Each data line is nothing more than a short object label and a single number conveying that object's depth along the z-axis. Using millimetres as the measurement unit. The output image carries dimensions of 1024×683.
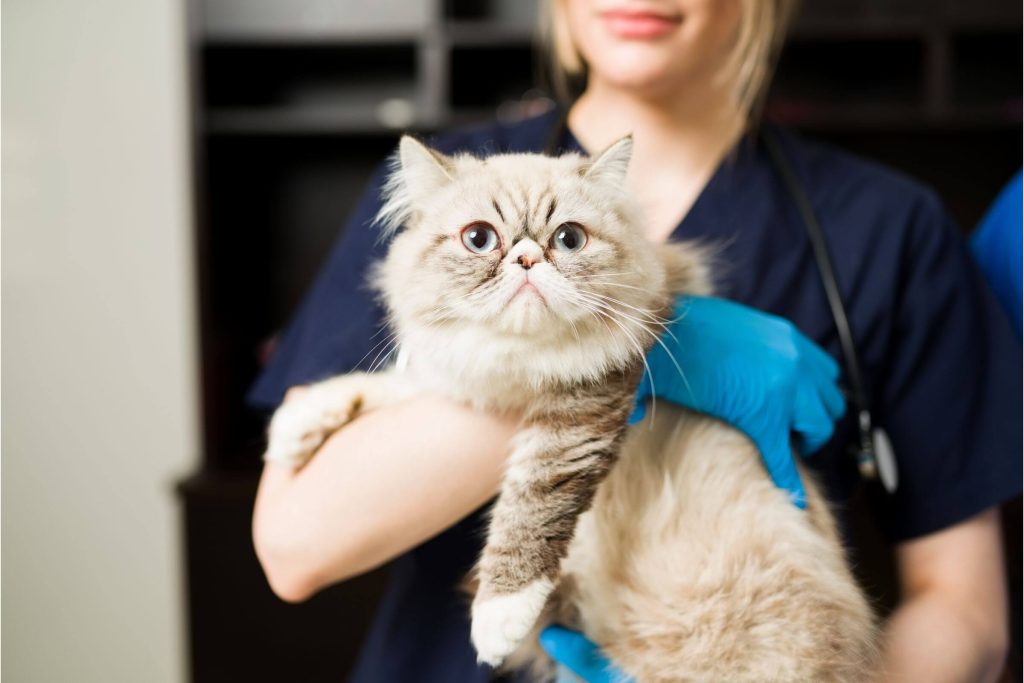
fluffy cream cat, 893
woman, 1152
